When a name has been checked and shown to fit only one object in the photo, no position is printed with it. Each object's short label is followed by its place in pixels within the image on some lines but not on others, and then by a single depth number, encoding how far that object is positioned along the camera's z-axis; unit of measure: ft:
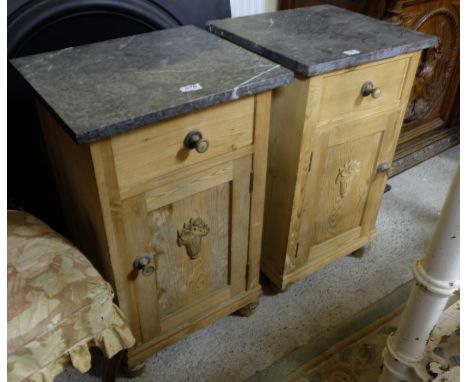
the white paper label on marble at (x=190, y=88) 2.87
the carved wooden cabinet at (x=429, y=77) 4.92
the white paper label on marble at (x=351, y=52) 3.39
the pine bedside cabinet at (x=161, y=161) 2.75
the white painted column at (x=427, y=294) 2.09
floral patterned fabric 2.62
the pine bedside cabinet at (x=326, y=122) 3.49
